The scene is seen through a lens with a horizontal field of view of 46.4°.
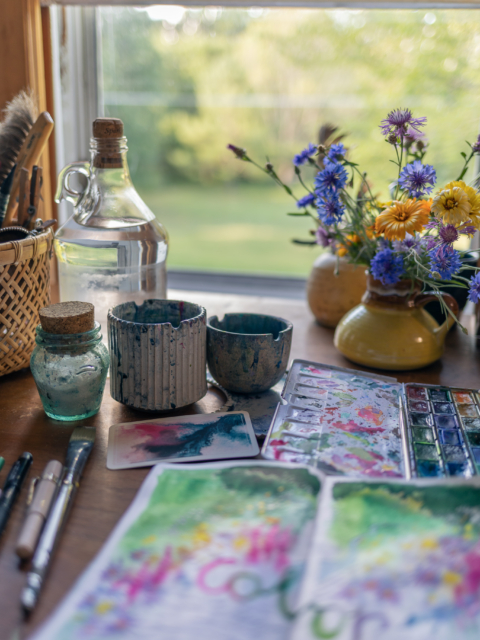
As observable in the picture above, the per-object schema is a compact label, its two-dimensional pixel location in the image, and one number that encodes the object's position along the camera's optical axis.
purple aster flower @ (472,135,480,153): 0.66
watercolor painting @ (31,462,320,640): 0.35
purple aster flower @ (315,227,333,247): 0.87
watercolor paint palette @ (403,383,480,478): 0.52
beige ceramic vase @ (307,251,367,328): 0.93
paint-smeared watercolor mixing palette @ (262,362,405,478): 0.53
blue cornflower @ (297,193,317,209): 0.78
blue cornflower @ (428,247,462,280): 0.63
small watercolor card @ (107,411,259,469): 0.55
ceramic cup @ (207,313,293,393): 0.65
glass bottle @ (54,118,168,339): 0.75
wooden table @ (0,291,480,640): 0.39
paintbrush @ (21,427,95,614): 0.38
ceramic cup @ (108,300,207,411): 0.60
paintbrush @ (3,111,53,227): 0.75
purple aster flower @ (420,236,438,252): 0.64
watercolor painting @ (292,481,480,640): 0.35
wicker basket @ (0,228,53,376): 0.66
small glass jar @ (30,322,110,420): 0.60
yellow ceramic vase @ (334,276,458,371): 0.75
